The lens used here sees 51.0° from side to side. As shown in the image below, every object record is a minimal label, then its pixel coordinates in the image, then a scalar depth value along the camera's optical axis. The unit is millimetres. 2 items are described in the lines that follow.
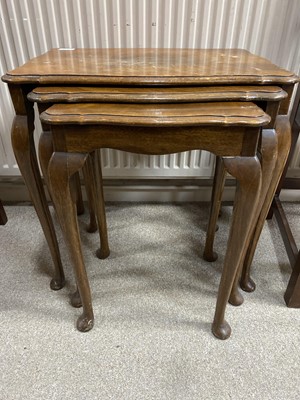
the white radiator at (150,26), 984
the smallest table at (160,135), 551
